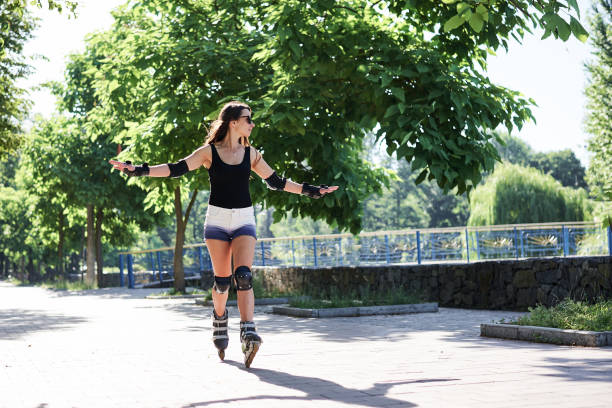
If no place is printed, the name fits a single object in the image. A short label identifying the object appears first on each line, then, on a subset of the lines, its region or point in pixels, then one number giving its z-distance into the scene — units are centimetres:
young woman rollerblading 669
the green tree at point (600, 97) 3847
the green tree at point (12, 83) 2009
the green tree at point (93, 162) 3061
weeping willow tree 4438
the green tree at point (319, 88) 1213
